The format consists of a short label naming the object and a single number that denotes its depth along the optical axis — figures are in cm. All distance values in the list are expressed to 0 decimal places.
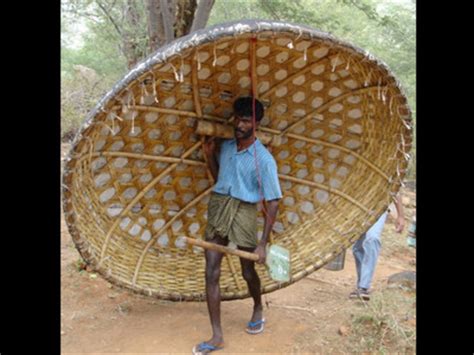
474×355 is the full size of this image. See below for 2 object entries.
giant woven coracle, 300
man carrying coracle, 290
